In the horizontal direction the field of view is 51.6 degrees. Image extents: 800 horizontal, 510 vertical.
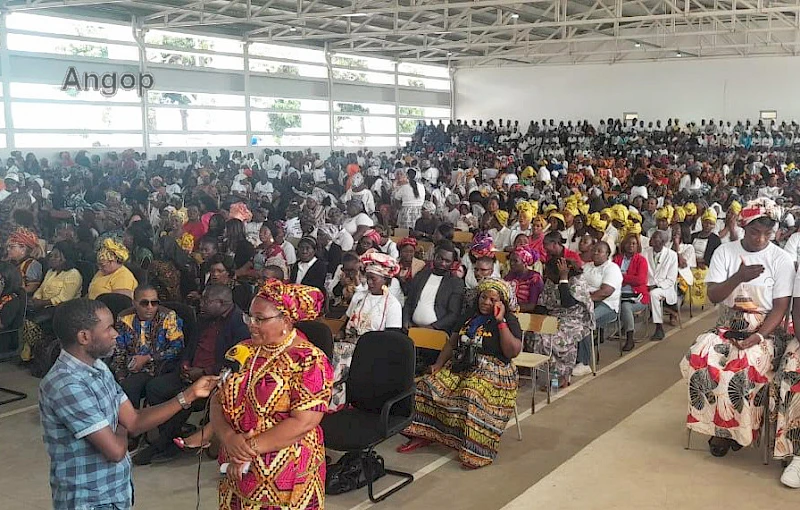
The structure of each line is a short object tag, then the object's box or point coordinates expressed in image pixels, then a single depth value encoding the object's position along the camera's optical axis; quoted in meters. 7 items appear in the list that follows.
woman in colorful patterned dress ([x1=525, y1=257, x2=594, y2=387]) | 6.40
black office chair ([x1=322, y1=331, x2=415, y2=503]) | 4.25
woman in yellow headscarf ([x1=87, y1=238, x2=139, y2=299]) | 6.29
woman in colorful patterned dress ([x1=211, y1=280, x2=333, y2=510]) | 2.68
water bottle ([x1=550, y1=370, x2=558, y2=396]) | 6.48
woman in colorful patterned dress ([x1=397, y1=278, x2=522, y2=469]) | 4.86
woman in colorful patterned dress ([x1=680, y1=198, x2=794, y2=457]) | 4.22
